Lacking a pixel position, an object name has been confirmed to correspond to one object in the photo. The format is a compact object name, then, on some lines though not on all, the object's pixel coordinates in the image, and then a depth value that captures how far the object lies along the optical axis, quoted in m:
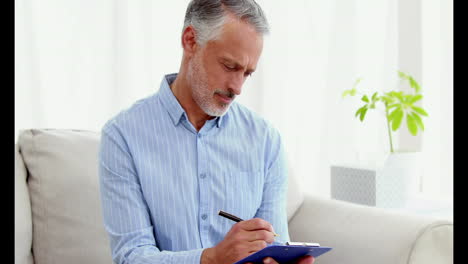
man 2.09
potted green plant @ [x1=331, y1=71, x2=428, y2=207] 2.59
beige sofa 2.24
